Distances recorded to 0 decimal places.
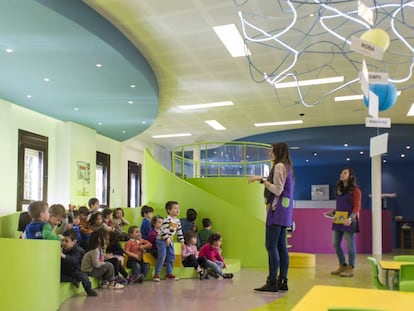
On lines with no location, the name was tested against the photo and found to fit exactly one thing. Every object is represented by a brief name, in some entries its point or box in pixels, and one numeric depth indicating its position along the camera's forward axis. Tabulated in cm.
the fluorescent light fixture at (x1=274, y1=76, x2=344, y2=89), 959
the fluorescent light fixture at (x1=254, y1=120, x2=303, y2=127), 1395
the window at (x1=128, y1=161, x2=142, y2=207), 1689
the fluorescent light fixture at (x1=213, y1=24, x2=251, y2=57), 701
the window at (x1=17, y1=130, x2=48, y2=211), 1055
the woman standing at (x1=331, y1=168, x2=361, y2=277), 607
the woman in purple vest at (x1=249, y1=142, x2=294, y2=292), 446
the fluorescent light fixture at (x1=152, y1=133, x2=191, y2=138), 1612
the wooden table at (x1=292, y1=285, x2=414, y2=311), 173
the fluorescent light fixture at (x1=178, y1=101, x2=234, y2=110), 1172
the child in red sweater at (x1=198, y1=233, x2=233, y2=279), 618
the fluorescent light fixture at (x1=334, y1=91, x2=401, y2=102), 1092
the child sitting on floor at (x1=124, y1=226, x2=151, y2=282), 570
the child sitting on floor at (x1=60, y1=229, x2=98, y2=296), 461
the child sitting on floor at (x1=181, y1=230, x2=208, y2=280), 620
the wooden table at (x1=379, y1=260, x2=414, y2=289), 323
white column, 1239
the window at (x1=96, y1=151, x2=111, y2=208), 1445
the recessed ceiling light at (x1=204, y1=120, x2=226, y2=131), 1401
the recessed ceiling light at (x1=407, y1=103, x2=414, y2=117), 1207
